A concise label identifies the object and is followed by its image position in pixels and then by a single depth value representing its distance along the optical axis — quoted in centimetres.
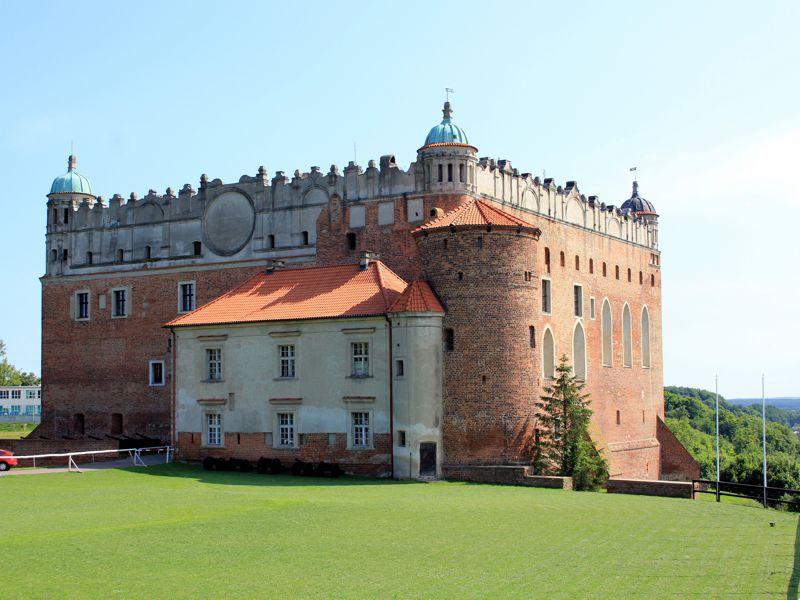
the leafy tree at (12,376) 12329
